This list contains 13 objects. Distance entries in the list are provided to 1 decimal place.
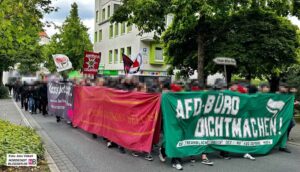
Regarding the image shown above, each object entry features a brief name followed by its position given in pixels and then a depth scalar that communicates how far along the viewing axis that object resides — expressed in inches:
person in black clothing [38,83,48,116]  483.8
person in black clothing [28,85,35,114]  517.2
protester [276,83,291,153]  273.5
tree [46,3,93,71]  1498.9
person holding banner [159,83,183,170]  213.8
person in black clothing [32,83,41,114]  506.4
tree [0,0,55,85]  225.2
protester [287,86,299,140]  281.8
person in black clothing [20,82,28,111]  579.4
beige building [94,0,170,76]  1107.4
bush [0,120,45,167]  193.8
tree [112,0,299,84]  409.3
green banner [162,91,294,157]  219.2
